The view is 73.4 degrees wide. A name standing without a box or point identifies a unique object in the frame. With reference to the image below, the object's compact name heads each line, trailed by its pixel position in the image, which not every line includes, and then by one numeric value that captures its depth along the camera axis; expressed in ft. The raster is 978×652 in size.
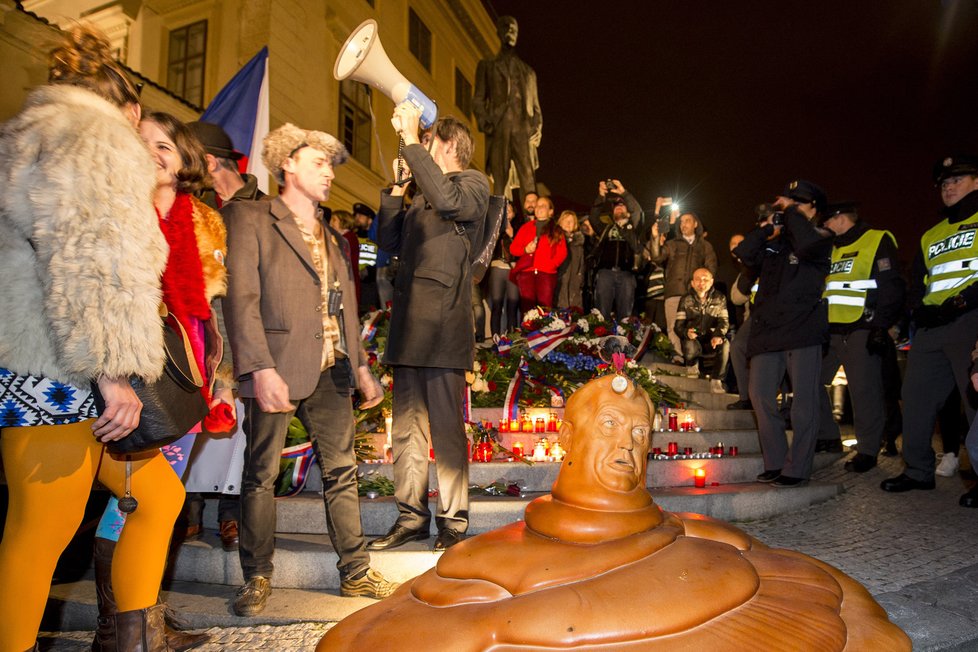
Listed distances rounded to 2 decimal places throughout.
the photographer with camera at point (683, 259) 29.04
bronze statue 31.27
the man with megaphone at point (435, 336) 11.10
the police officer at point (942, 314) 15.43
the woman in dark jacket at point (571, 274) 30.78
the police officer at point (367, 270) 29.04
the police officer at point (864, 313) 17.66
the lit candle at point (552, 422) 18.13
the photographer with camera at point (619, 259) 29.53
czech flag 18.75
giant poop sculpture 4.42
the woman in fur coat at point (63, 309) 5.76
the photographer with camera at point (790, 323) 15.96
